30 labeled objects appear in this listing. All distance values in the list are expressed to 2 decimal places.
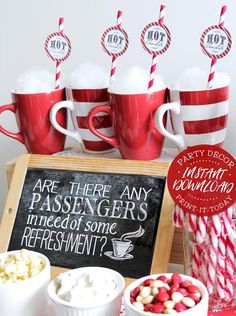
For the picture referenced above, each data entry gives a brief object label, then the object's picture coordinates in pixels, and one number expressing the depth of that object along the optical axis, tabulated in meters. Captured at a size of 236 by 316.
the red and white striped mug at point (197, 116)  0.98
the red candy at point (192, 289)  0.76
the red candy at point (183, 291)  0.75
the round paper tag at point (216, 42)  0.93
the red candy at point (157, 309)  0.72
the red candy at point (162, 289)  0.76
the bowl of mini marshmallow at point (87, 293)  0.76
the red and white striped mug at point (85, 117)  1.09
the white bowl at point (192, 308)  0.72
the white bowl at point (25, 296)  0.81
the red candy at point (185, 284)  0.78
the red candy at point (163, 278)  0.79
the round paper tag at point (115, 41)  1.04
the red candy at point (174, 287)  0.76
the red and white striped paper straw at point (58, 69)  1.09
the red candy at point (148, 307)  0.73
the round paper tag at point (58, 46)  1.11
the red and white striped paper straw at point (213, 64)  0.92
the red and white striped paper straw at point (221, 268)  0.84
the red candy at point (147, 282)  0.79
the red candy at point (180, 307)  0.72
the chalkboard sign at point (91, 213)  0.97
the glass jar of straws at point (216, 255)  0.83
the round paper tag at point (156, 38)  0.99
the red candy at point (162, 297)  0.74
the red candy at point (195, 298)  0.74
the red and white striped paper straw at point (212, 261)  0.84
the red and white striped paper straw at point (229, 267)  0.84
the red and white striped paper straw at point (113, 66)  1.03
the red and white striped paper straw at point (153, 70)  1.00
